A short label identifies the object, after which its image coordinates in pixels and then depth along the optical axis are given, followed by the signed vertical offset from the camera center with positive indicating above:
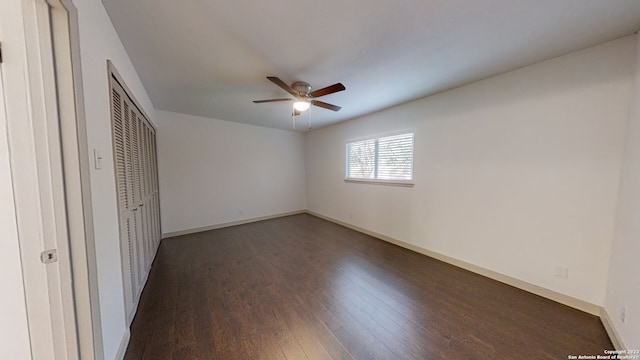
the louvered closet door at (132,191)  1.56 -0.22
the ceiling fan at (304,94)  2.06 +0.85
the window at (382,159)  3.20 +0.18
